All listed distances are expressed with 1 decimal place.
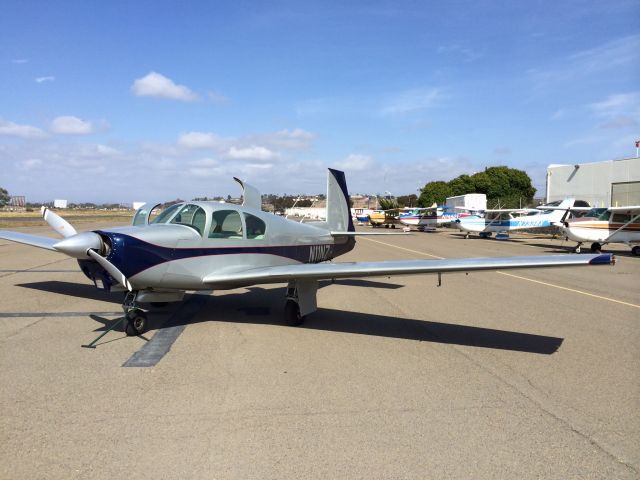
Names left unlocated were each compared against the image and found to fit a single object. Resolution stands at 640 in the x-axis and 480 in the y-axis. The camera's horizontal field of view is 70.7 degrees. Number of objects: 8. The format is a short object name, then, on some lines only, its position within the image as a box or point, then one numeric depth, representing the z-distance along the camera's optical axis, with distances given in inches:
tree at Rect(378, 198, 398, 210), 2780.0
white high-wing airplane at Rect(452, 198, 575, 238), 1124.5
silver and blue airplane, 236.1
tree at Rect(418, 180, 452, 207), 2989.7
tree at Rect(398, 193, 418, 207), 4168.3
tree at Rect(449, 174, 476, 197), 2839.6
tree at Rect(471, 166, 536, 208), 2701.8
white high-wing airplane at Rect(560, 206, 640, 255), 813.9
